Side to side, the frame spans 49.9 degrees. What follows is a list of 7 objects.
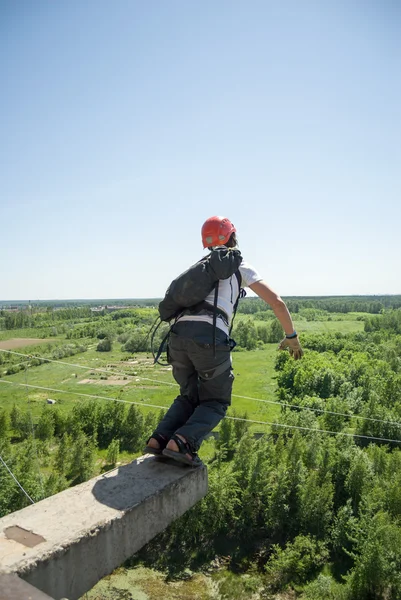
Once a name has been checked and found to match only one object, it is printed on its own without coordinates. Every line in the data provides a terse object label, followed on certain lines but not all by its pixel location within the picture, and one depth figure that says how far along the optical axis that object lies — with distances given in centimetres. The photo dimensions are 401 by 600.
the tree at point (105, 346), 10344
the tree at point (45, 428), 4600
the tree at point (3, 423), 4606
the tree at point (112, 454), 4022
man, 388
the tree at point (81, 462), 3731
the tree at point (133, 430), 4575
